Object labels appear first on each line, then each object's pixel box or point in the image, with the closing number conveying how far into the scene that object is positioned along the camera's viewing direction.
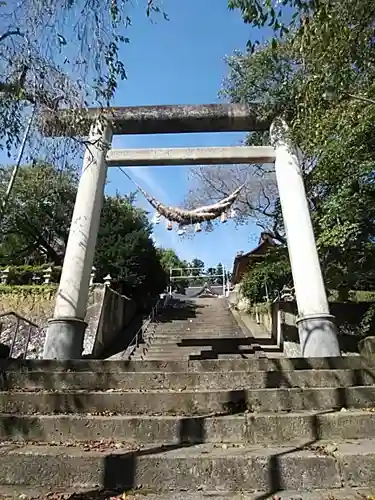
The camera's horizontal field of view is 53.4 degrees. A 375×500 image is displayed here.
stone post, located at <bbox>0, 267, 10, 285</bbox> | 12.23
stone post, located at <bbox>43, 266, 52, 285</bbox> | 11.99
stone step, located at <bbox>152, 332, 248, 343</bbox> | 10.54
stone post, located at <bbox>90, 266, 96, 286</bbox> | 11.71
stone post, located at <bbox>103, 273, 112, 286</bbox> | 11.30
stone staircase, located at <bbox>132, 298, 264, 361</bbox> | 8.27
